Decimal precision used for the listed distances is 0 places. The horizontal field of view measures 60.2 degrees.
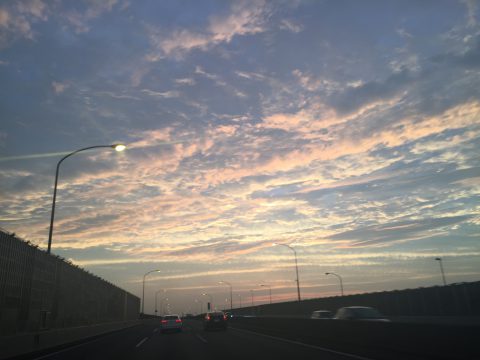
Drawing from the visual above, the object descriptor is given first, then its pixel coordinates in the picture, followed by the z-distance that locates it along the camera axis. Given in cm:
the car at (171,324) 3431
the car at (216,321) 3612
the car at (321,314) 3194
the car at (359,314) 2067
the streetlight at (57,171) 1981
